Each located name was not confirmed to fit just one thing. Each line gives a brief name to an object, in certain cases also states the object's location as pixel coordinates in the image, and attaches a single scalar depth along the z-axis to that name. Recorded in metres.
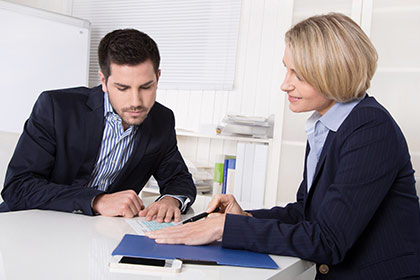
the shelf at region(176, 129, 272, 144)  3.06
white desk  0.91
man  1.60
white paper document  1.31
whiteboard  3.47
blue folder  1.04
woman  1.14
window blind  3.55
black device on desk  0.95
